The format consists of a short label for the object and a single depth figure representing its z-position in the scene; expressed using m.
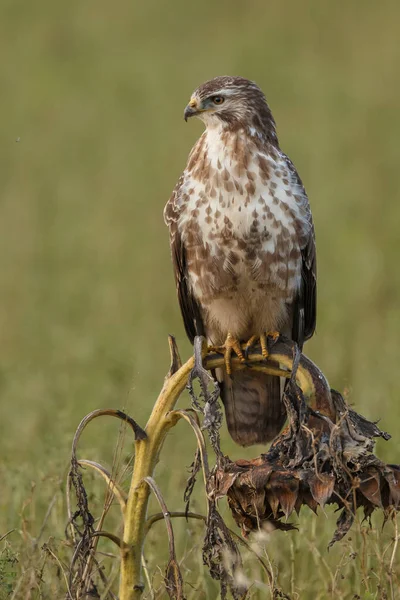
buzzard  7.87
